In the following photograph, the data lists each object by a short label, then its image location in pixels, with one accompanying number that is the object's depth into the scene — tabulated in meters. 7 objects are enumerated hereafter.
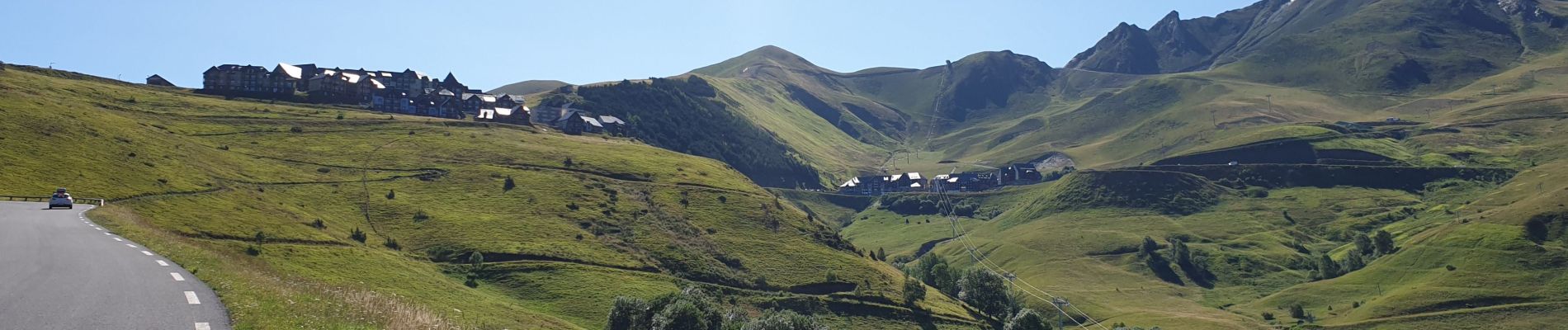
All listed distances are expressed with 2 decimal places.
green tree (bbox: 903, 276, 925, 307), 161.20
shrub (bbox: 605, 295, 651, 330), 114.38
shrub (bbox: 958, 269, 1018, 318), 175.88
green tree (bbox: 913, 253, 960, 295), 194.25
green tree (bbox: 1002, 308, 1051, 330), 145.88
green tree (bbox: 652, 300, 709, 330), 107.62
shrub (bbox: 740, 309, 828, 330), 111.25
